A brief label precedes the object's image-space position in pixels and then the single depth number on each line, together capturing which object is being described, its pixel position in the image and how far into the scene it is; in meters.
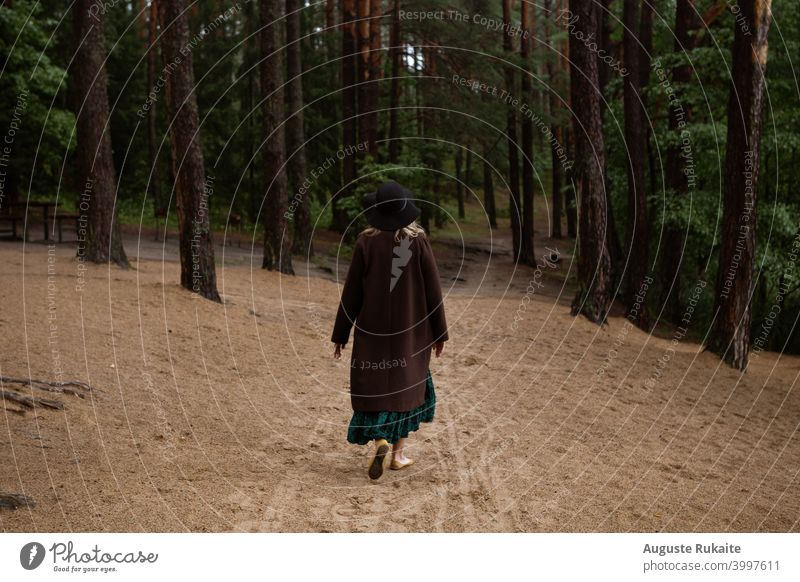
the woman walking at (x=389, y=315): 7.34
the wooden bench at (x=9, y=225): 21.60
